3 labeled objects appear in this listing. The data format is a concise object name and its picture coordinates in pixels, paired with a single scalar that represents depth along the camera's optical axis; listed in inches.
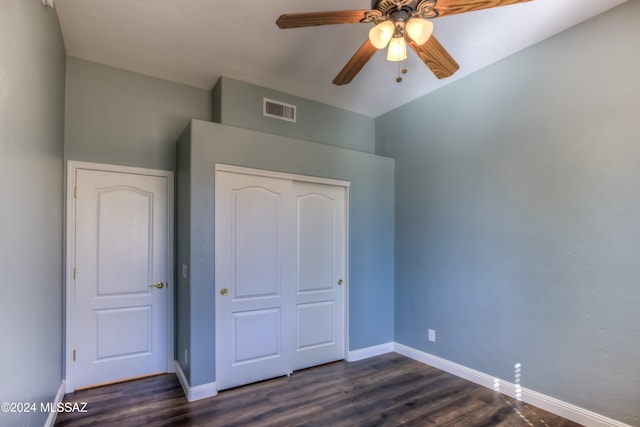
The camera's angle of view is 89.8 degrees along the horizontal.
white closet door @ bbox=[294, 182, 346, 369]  139.6
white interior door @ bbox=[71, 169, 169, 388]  120.3
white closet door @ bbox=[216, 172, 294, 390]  120.0
